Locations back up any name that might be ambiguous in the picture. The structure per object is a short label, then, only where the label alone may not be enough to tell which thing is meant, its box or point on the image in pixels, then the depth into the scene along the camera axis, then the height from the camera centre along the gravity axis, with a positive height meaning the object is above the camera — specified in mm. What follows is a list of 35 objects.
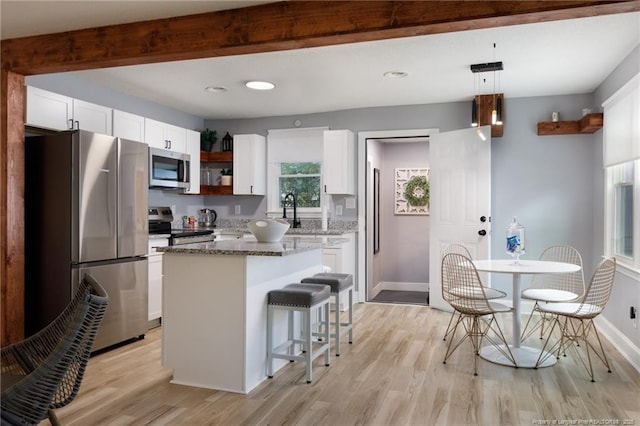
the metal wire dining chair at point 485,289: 3840 -646
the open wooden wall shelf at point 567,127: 4839 +893
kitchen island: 3051 -665
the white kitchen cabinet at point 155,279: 4605 -657
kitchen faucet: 6189 +29
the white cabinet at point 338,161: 5891 +614
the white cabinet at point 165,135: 5203 +855
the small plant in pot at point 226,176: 6483 +470
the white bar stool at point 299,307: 3162 -641
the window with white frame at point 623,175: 3650 +312
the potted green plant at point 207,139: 6500 +967
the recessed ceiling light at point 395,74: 4430 +1273
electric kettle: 6699 -82
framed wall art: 6992 +296
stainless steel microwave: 5098 +465
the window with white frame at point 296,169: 6340 +569
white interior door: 5215 +180
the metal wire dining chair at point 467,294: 3510 -614
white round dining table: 3512 -680
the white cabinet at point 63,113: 3904 +851
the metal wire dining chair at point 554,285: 3721 -648
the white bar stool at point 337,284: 3764 -580
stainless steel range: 4964 -217
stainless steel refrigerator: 3695 -97
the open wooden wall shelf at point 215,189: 6469 +295
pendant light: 5156 +1112
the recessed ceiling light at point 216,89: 4988 +1275
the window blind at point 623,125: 3586 +710
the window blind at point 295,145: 6316 +879
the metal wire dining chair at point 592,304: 3271 -638
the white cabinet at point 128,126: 4750 +863
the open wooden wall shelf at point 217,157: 6453 +723
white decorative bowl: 3625 -136
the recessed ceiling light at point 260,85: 4766 +1261
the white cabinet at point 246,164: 6324 +614
